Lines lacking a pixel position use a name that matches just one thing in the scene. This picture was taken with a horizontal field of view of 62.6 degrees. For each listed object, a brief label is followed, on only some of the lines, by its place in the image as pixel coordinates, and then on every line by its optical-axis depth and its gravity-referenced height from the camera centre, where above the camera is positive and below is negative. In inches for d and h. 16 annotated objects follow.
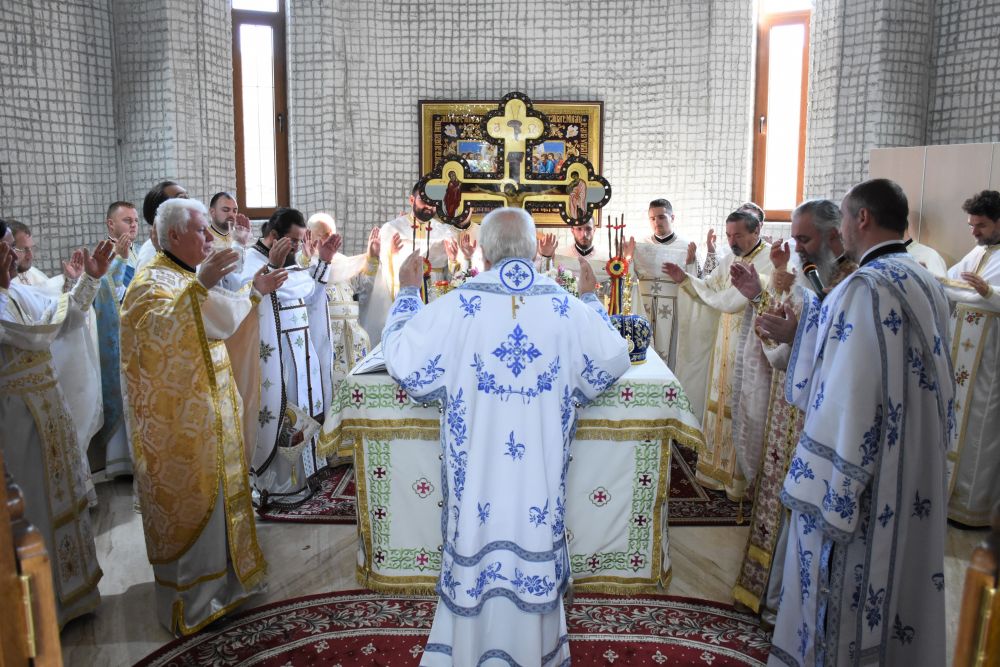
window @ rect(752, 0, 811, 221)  324.5 +39.0
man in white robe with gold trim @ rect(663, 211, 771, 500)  215.8 -37.1
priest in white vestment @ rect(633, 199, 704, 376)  280.7 -24.3
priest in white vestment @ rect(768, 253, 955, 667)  106.7 -34.4
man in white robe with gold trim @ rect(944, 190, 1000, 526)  205.9 -45.7
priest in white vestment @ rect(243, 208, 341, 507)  209.3 -43.5
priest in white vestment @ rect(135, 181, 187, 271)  208.2 +0.2
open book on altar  160.7 -31.9
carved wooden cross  327.3 +12.5
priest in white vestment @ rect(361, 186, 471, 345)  267.7 -20.8
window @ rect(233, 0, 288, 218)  325.1 +37.9
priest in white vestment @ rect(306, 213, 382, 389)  249.3 -28.4
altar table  158.3 -53.7
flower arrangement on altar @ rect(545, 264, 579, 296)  193.6 -18.0
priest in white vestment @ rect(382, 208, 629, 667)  122.0 -32.2
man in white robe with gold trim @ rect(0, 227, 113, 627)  142.0 -42.2
